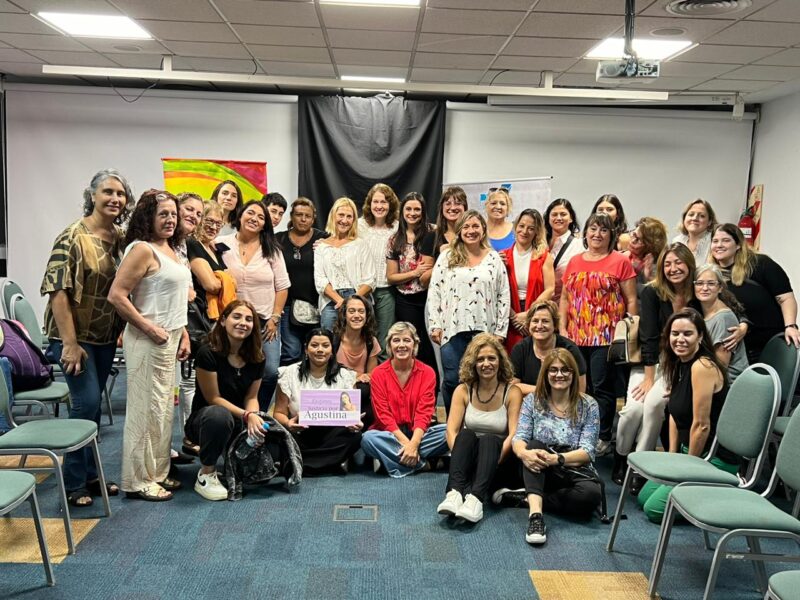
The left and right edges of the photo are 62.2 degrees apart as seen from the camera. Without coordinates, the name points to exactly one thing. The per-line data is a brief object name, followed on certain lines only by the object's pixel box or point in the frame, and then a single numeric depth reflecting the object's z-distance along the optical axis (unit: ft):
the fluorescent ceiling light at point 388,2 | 12.79
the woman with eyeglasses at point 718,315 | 10.55
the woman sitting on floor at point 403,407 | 11.68
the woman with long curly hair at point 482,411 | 10.22
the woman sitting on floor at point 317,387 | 11.70
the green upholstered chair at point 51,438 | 8.09
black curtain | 20.44
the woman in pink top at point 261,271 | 12.60
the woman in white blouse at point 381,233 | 14.26
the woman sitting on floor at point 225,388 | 10.56
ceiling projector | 11.96
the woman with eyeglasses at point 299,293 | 14.05
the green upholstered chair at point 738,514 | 6.54
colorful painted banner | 21.01
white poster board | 20.49
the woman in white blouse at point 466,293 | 12.41
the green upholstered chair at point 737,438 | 8.11
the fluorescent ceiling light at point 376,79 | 19.03
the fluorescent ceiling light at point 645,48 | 14.85
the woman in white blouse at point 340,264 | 13.74
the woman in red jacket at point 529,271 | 13.23
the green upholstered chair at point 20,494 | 6.54
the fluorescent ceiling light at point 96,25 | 14.20
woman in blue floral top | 9.85
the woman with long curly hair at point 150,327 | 9.34
